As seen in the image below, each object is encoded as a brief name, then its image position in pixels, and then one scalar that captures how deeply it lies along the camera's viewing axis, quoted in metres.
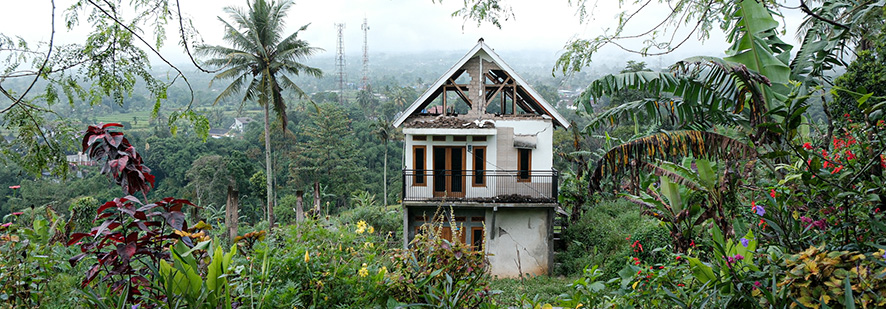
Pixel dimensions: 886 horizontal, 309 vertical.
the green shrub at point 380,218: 17.06
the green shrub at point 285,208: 28.51
